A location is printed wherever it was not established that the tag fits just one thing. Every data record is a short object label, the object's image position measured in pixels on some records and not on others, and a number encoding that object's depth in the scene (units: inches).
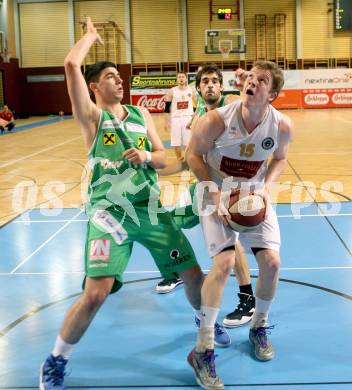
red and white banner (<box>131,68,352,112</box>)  1126.4
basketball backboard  1192.8
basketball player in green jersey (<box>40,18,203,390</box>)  131.5
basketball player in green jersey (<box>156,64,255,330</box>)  174.2
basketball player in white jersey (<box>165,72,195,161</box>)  501.1
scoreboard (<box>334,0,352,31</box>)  1157.7
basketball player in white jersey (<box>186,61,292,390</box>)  138.8
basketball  143.2
